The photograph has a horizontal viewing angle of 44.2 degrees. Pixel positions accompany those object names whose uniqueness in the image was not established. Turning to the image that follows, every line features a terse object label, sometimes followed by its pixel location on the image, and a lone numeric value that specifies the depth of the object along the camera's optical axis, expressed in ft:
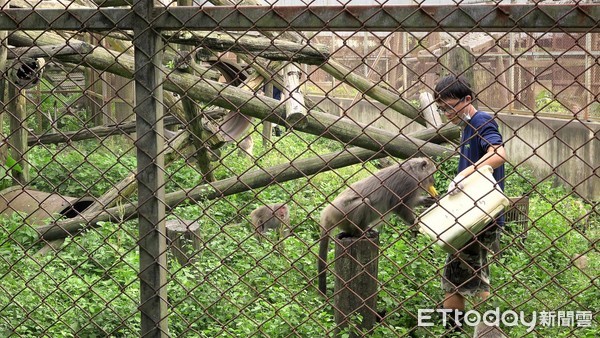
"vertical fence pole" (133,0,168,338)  9.67
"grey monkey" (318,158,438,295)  21.89
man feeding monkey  14.70
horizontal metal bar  8.73
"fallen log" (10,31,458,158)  20.68
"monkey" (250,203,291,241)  26.84
